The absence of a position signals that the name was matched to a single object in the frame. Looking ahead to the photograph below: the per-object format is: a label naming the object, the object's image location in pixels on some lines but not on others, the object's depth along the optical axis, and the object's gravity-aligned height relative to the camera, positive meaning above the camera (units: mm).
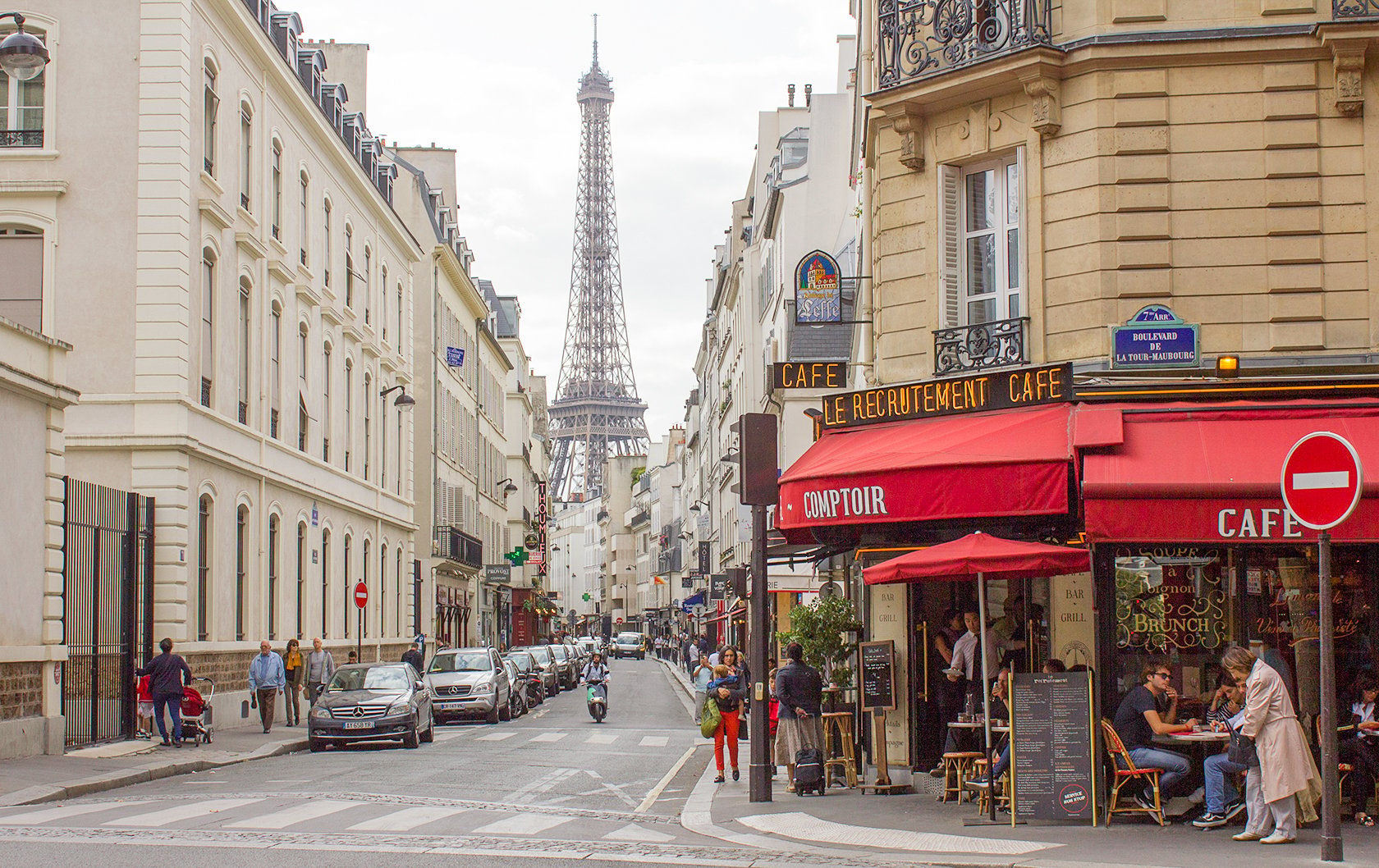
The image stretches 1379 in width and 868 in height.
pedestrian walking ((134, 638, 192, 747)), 22766 -1568
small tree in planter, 18344 -746
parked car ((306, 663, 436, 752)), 24578 -2172
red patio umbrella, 12898 +39
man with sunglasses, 12922 -1293
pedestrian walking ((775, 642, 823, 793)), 16125 -1424
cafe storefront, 12852 +506
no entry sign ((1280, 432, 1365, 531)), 10172 +541
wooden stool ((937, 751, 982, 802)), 14438 -1868
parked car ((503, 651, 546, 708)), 40469 -2726
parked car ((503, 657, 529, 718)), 36062 -2767
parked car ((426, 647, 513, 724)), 32469 -2341
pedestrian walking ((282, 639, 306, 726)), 30141 -1991
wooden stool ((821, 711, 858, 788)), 16978 -1885
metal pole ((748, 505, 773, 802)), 15094 -942
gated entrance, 21844 -463
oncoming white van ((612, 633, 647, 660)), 100500 -4823
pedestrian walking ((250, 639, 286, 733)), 27641 -1858
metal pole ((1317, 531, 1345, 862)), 10195 -1001
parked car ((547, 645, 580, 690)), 53325 -3302
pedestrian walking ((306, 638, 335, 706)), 30297 -1875
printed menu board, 12773 -1452
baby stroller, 23344 -2091
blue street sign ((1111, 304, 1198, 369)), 14391 +2012
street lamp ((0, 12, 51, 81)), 16938 +5520
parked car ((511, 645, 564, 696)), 48000 -2955
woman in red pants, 18000 -1517
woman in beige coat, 11766 -1416
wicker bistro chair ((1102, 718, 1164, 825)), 12867 -1671
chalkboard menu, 16219 -1109
